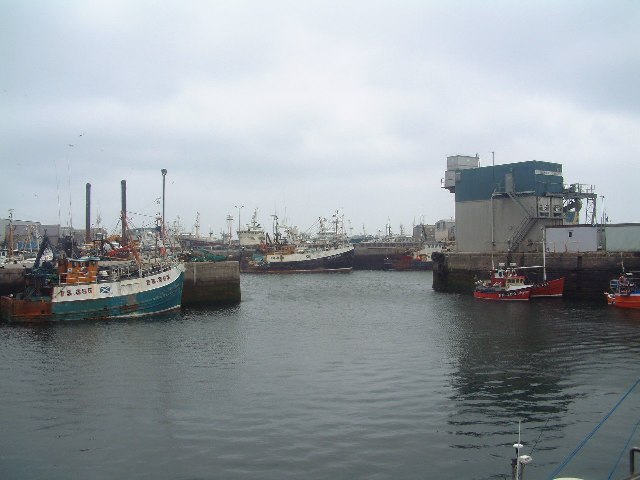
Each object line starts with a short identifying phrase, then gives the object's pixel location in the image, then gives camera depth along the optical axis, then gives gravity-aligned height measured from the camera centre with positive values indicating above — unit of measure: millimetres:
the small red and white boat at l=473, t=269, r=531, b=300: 51750 -3642
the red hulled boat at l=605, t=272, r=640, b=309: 43812 -3481
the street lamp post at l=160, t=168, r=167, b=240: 55375 +7317
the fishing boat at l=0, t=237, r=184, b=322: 40531 -3188
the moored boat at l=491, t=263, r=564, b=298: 52431 -3210
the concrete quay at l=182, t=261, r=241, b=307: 51875 -3112
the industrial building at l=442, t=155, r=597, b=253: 62031 +4764
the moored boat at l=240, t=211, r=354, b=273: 114750 -2029
